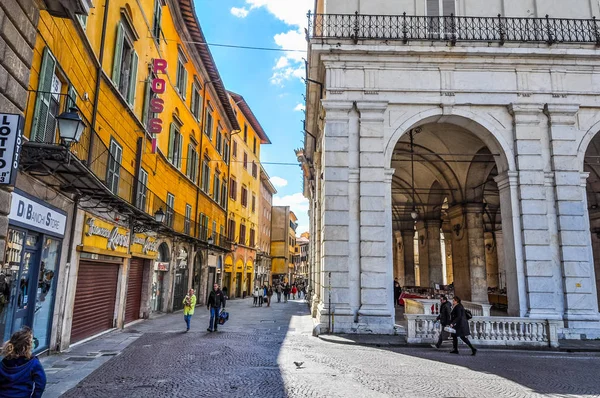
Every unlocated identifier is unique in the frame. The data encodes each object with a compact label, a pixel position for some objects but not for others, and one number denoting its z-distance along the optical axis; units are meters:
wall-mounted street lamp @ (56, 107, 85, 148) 6.52
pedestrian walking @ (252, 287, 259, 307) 26.45
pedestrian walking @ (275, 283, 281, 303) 31.43
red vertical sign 15.53
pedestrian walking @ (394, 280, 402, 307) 22.55
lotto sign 4.94
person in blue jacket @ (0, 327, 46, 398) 3.44
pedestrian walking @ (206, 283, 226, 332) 13.27
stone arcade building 12.55
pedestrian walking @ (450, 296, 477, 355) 10.13
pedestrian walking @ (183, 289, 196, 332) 13.20
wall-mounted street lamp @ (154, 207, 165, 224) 14.48
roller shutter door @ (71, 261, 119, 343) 10.58
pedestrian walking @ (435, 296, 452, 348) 10.69
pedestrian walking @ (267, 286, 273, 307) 25.76
